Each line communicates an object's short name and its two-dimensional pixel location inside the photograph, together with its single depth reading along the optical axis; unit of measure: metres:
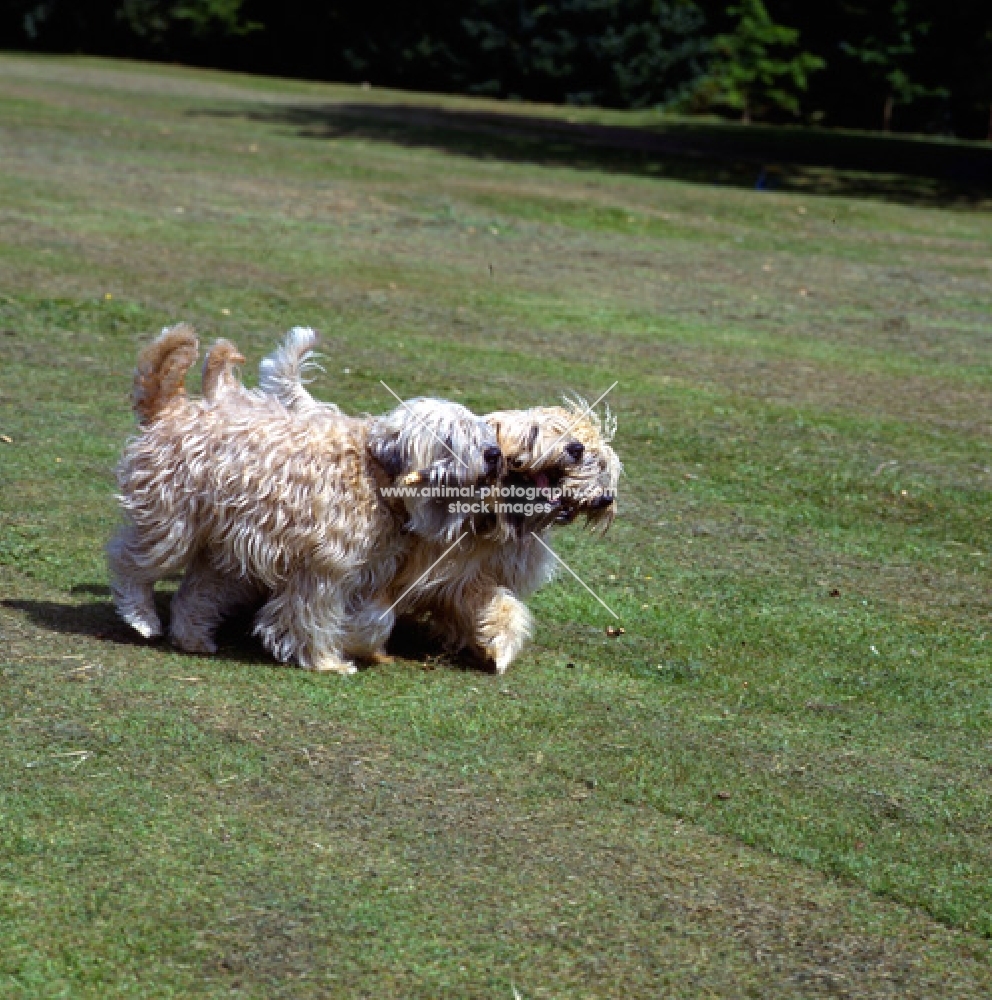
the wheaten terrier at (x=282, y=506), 6.06
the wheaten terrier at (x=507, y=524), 6.11
